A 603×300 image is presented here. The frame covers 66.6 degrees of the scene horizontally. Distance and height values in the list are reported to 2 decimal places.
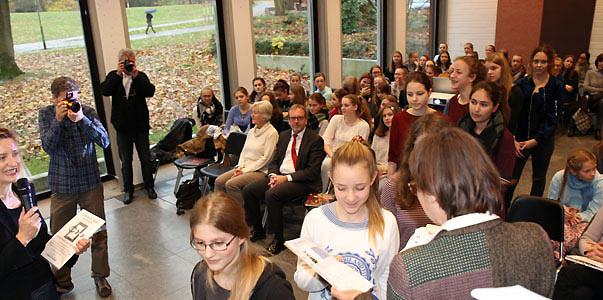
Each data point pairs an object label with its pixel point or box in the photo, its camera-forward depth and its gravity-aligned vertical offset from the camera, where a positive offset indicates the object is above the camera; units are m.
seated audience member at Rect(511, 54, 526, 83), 7.81 -0.70
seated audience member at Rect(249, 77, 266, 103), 6.38 -0.70
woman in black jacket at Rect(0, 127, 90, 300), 2.04 -0.87
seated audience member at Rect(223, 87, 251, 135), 5.67 -0.95
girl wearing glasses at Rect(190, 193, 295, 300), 1.60 -0.78
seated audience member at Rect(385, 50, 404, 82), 8.63 -0.69
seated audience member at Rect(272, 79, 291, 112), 6.38 -0.82
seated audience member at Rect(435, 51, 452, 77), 9.24 -0.66
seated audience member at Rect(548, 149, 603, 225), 3.42 -1.21
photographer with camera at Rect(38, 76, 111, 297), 3.30 -0.81
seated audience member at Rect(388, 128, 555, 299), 1.15 -0.53
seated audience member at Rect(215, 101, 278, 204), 4.58 -1.17
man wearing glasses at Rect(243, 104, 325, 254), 4.22 -1.33
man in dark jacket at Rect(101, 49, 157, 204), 5.24 -0.76
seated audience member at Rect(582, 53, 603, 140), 7.34 -1.09
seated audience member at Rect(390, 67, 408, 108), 6.59 -0.83
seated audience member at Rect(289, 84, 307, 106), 6.11 -0.80
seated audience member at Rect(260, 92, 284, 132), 5.30 -0.89
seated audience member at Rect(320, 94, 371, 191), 4.58 -0.96
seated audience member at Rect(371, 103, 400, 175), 4.50 -1.03
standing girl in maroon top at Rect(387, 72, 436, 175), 3.42 -0.61
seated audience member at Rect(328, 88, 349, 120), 5.50 -0.81
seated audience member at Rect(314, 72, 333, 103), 7.09 -0.79
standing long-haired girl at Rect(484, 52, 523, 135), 4.03 -0.47
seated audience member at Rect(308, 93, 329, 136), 5.44 -0.97
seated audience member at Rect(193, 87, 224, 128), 6.12 -0.95
